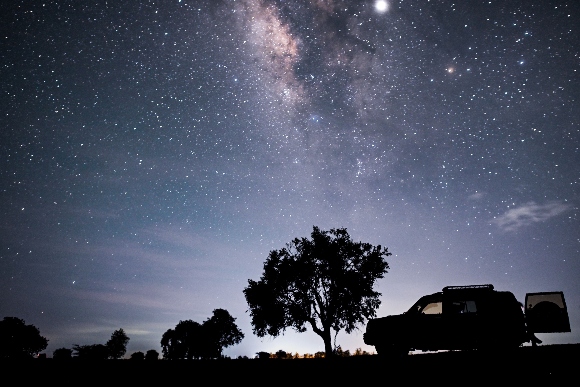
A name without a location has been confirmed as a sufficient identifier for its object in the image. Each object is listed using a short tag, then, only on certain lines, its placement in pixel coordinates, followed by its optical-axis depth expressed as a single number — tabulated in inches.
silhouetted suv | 402.9
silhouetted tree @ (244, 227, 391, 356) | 1138.0
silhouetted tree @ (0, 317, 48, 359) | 3090.6
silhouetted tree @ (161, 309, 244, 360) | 3029.0
